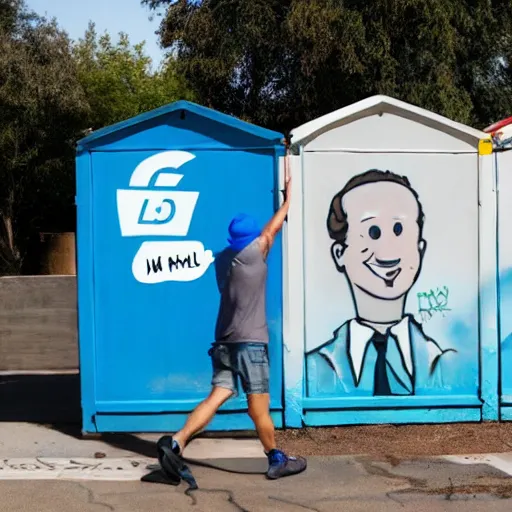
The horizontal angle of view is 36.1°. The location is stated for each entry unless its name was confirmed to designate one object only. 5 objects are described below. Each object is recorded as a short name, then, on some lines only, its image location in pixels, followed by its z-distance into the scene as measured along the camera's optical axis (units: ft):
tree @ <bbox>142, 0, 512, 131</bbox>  52.90
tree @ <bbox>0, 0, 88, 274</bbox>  59.21
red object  20.99
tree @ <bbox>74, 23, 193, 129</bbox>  68.44
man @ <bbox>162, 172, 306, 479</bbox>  16.51
